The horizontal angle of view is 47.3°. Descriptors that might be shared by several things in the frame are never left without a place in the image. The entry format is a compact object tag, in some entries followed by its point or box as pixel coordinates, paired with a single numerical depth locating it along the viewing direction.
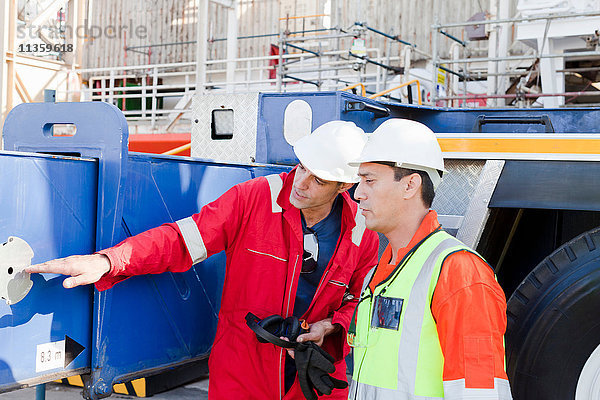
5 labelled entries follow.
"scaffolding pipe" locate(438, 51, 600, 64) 7.49
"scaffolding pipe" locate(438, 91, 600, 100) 7.45
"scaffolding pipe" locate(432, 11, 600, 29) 7.61
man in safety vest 1.86
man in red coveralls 2.87
